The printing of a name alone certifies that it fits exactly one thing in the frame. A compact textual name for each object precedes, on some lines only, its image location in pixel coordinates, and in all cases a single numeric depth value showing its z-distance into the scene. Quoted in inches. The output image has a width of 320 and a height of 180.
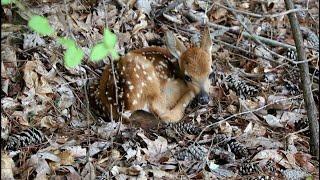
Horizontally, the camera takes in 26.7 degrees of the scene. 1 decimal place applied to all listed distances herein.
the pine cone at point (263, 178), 195.9
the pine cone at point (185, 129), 219.5
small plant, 122.4
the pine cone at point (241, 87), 254.2
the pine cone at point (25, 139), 183.8
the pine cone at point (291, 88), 263.2
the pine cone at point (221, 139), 213.8
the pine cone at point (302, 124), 237.6
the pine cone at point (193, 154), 201.0
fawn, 224.1
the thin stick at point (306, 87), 209.3
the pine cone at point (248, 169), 199.0
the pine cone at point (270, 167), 203.0
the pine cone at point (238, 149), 208.5
